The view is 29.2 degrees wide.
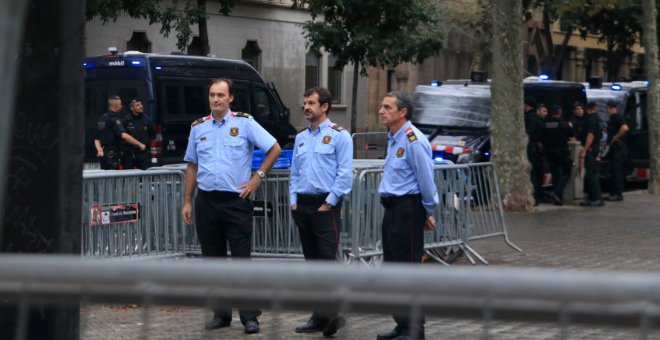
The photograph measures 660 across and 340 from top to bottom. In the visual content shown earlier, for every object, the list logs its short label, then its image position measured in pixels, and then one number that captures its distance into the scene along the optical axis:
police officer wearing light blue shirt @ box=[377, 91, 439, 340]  8.02
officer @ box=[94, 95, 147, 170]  16.27
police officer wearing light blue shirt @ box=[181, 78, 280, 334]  8.41
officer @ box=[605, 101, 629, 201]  21.98
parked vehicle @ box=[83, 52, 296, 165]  18.05
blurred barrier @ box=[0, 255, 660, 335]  2.47
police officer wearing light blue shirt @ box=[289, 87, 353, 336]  8.45
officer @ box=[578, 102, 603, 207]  20.56
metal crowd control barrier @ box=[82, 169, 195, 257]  9.57
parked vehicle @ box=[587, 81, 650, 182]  24.67
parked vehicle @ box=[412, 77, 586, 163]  20.12
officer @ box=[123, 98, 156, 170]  16.33
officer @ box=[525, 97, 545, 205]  20.25
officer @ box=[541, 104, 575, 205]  20.08
